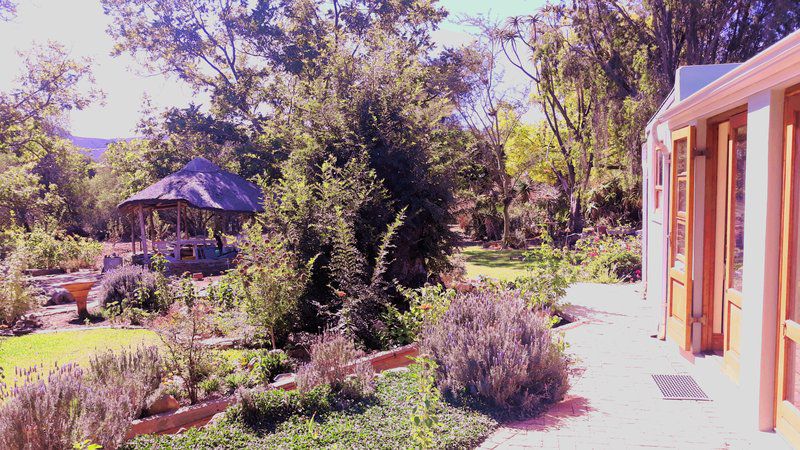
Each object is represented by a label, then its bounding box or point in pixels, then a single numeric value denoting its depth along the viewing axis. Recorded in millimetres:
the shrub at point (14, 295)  8329
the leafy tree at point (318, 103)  7891
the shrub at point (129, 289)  8713
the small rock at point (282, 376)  5227
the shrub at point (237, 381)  4945
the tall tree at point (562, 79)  18466
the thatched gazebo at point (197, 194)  15766
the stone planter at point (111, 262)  14562
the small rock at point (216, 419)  4223
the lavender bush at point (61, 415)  3184
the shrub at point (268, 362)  5262
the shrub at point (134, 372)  4285
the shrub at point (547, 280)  6906
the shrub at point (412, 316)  6004
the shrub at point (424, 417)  3312
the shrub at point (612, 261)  11453
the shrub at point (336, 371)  4562
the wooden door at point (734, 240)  4344
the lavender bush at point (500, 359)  4281
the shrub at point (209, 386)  4914
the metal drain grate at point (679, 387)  4465
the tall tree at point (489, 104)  21250
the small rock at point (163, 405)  4398
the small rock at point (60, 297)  10680
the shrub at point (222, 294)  7979
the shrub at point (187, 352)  4840
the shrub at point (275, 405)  4191
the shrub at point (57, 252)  16453
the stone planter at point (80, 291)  9094
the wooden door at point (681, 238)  5105
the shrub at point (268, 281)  5984
